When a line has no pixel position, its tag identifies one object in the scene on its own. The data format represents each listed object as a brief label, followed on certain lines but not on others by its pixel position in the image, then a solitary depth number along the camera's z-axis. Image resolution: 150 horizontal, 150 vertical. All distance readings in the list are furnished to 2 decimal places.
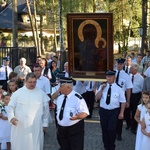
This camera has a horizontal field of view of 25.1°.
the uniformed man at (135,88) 8.99
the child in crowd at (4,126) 7.05
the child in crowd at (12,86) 7.52
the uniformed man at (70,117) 5.80
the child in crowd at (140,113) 6.71
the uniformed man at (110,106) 7.00
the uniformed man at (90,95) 10.69
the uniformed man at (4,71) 11.73
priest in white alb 6.03
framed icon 6.78
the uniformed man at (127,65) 10.23
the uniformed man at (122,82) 8.21
